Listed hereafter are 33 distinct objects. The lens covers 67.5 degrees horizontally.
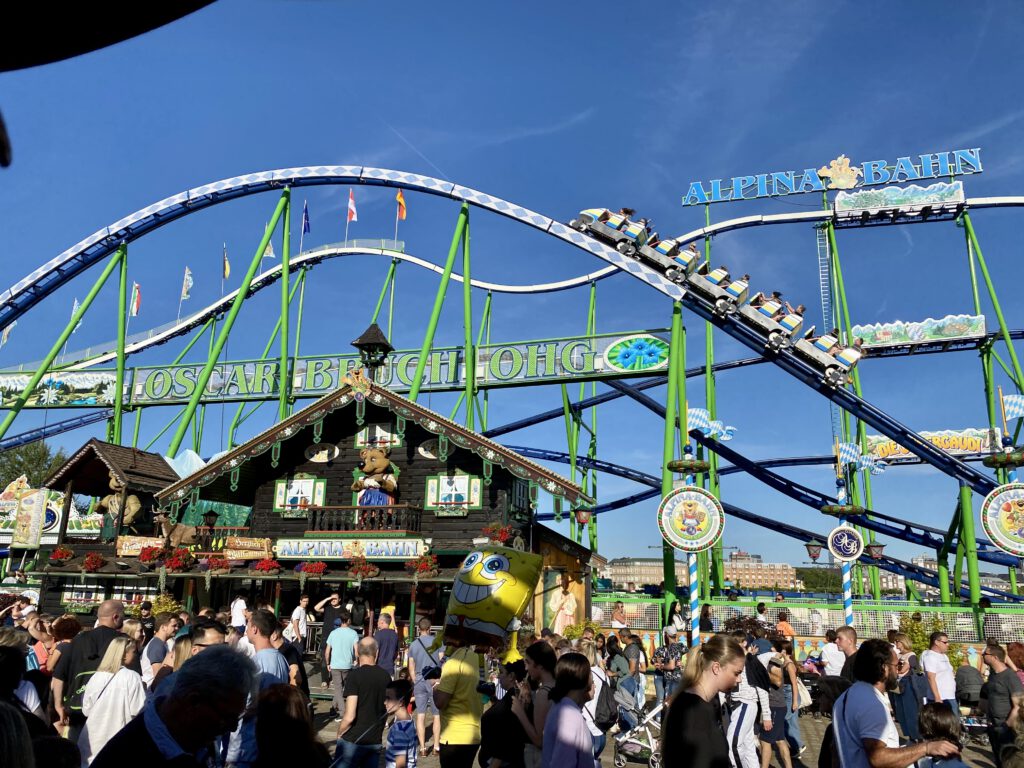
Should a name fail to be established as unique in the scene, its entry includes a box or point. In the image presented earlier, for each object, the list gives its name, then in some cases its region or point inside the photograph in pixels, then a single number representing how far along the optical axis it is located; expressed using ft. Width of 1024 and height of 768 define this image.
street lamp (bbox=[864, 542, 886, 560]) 82.70
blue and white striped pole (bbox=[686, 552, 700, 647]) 48.67
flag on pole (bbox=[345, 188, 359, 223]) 94.17
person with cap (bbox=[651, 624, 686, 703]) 34.73
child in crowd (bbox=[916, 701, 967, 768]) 14.78
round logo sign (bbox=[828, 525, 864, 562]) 57.36
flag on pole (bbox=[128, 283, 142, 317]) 124.94
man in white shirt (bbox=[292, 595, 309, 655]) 45.87
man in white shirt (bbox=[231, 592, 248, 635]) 46.97
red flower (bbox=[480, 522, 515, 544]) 58.70
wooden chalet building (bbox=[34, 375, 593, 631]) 62.80
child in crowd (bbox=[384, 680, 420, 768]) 20.26
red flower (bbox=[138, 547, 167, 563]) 65.31
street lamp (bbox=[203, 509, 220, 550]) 69.15
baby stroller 29.37
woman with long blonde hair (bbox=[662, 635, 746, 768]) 11.89
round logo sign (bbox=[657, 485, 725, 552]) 52.21
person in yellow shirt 19.90
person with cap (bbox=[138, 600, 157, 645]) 58.13
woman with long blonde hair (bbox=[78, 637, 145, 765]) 16.44
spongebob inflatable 23.91
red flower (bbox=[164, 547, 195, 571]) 64.85
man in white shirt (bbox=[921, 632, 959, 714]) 27.40
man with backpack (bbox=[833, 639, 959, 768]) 12.37
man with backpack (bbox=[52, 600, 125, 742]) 20.40
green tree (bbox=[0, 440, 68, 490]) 187.11
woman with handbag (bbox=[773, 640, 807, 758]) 27.96
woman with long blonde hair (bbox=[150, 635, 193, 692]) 18.56
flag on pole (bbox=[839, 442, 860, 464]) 71.92
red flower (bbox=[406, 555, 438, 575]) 59.52
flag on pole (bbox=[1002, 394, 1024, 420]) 69.87
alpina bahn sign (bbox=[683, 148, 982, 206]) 105.19
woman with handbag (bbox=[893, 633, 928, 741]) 26.66
